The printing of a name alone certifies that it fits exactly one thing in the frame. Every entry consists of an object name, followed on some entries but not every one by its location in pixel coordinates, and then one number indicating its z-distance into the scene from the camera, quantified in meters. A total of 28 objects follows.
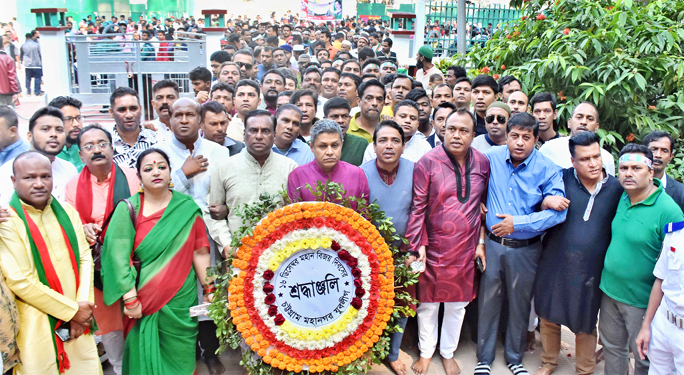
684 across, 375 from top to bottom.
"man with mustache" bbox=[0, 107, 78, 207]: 4.33
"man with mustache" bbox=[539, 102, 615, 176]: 4.91
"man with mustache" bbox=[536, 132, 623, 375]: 4.10
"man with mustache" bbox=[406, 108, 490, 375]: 4.27
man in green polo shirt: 3.80
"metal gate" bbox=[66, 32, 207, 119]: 11.09
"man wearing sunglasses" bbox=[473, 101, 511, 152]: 5.04
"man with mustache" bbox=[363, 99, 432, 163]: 5.09
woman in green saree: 3.75
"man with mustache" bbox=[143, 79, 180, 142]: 5.58
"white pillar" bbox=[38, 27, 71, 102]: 11.31
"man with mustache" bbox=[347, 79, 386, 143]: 5.78
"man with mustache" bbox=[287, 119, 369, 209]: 4.07
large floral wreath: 3.77
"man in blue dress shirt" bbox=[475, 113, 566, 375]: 4.22
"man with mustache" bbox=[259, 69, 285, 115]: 6.95
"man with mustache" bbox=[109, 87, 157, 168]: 4.85
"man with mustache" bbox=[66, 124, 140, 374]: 3.98
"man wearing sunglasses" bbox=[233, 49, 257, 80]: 8.55
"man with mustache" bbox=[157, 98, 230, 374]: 4.46
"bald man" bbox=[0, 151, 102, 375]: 3.34
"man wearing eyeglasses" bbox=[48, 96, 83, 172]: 4.95
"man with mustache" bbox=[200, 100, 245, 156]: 5.06
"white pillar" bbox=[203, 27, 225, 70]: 13.07
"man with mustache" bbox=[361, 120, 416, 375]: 4.23
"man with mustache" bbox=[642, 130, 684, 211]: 4.36
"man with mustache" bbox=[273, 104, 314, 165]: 4.95
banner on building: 28.99
